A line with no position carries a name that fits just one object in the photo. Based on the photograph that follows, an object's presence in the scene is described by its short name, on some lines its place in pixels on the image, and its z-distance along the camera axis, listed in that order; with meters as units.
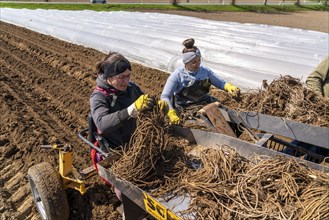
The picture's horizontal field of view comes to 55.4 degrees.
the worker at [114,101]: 2.80
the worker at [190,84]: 4.16
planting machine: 2.55
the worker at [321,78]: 4.06
